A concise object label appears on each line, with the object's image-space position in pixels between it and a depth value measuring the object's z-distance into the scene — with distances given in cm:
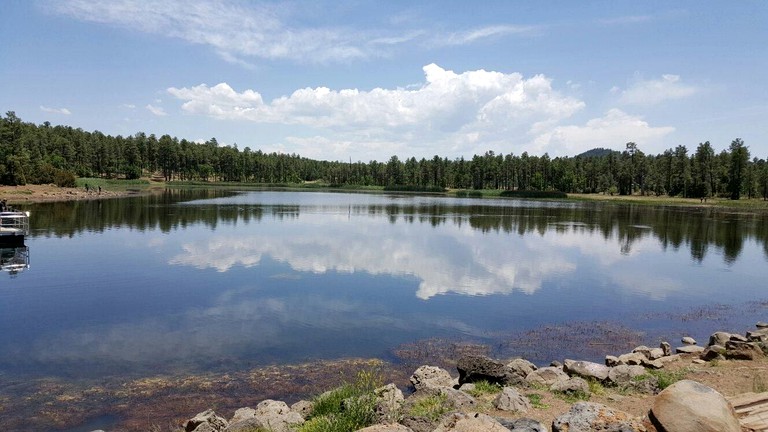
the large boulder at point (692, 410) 699
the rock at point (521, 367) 1391
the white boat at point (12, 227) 3472
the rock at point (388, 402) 935
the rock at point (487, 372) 1301
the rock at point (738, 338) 1616
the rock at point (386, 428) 773
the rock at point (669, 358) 1552
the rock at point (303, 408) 1125
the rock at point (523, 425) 838
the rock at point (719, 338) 1698
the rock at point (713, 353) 1534
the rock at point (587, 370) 1327
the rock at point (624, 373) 1293
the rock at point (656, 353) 1620
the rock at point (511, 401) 1051
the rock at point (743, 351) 1505
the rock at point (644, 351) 1620
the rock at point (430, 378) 1334
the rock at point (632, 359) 1522
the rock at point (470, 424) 766
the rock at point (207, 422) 1073
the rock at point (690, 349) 1658
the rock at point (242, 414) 1107
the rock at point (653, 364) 1488
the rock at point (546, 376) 1310
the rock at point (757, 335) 1741
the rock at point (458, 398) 1074
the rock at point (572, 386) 1186
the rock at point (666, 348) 1667
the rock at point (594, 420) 813
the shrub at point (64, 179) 9695
